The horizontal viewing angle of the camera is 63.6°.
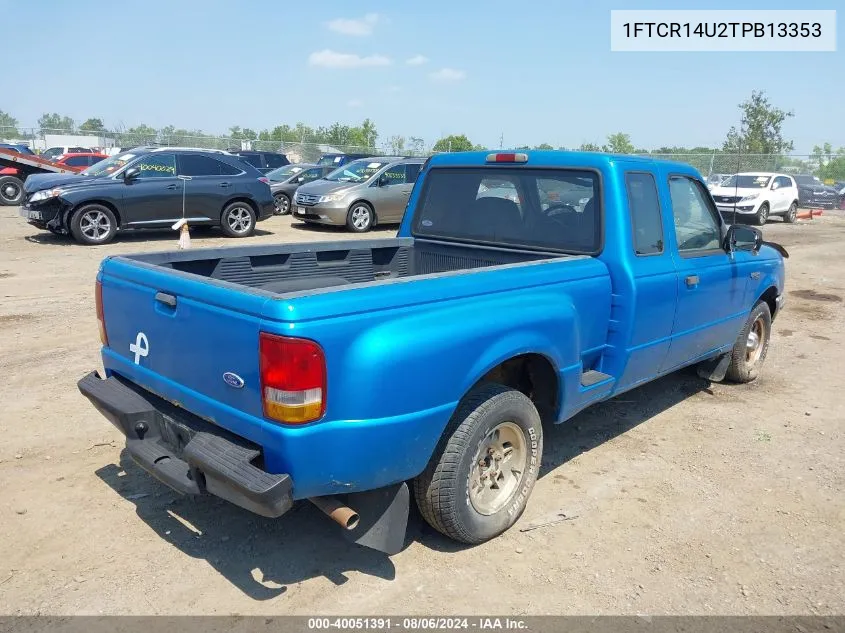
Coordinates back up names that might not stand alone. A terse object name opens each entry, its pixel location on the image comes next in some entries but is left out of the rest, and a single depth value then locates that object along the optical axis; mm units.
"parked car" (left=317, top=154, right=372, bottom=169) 23370
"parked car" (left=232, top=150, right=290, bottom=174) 23719
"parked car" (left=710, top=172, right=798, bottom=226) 21031
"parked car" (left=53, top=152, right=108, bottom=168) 23812
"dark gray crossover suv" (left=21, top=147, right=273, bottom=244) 12094
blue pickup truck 2650
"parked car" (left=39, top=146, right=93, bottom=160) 29391
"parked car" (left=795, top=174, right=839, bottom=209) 26641
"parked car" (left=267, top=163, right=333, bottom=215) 19172
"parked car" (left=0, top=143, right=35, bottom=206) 18219
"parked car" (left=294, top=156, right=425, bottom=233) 15461
